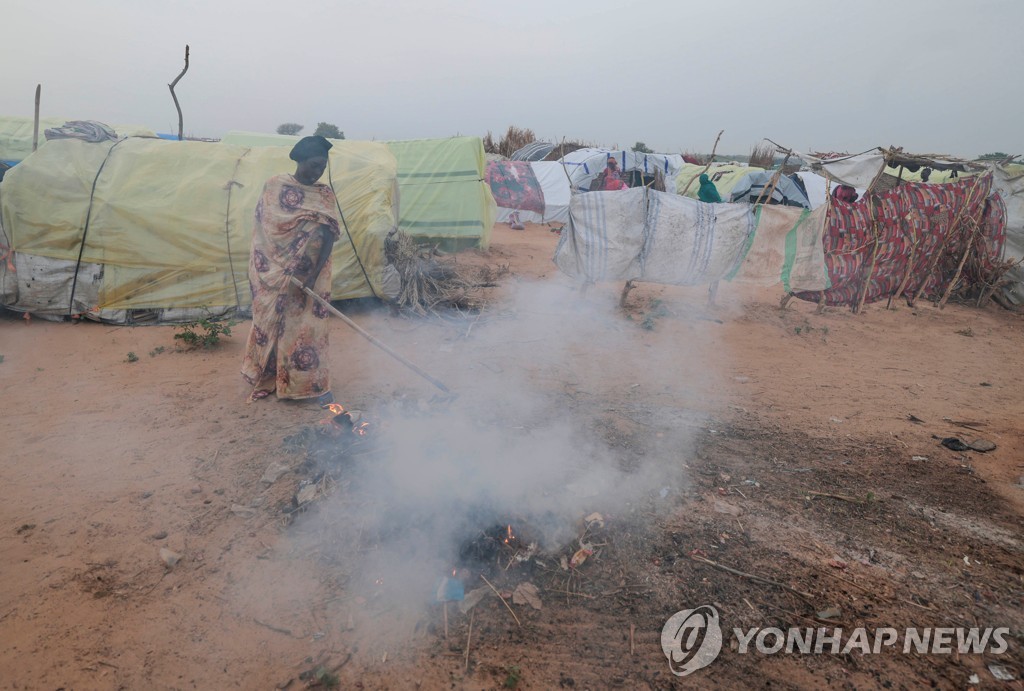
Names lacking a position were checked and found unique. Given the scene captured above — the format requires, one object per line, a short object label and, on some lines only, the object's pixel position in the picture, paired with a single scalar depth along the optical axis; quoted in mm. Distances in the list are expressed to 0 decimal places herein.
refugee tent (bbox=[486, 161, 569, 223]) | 14359
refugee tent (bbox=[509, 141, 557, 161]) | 17625
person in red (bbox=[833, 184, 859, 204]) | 7752
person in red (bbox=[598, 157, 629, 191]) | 13477
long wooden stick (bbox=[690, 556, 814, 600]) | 2366
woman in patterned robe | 3627
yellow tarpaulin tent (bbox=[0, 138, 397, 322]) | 5434
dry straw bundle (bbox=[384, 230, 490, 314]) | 6227
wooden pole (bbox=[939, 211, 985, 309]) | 8258
